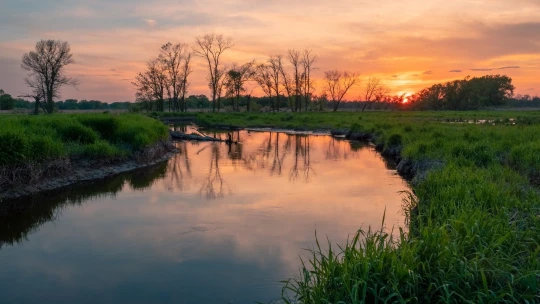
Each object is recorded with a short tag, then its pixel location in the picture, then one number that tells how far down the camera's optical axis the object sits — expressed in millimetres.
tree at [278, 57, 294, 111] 68250
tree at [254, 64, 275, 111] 66469
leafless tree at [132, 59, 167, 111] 60094
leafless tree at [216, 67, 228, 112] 61044
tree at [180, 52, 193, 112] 59781
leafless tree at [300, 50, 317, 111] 68419
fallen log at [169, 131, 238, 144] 25752
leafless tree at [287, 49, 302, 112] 67062
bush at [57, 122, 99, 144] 13586
